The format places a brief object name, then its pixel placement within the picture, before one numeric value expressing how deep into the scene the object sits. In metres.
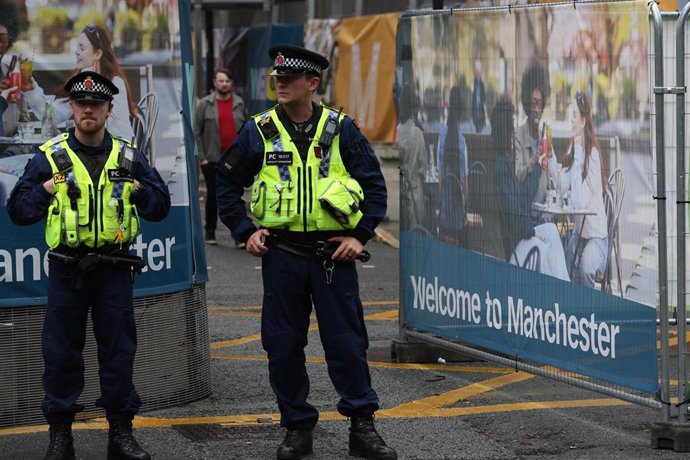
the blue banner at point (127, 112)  14.66
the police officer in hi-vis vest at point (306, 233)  13.16
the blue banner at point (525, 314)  13.86
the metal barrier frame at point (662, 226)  13.18
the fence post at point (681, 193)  13.23
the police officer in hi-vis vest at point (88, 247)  12.91
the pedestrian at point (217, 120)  30.95
